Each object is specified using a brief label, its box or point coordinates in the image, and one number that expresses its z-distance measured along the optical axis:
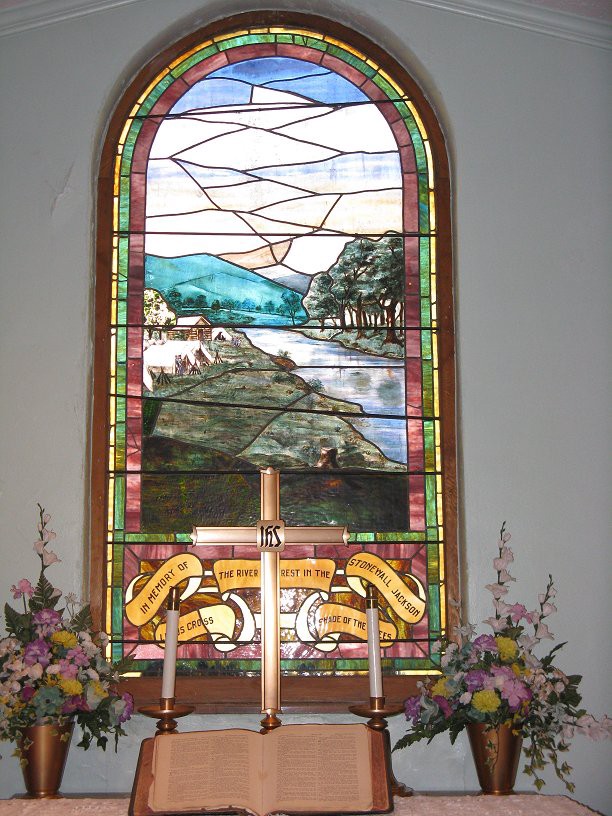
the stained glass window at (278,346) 4.02
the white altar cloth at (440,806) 2.86
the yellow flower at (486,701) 3.29
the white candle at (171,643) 3.07
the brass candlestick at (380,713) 2.94
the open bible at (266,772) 2.71
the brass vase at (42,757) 3.37
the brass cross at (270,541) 3.20
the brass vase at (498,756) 3.38
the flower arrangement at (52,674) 3.34
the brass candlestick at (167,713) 3.04
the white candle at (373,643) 3.04
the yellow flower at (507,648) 3.42
